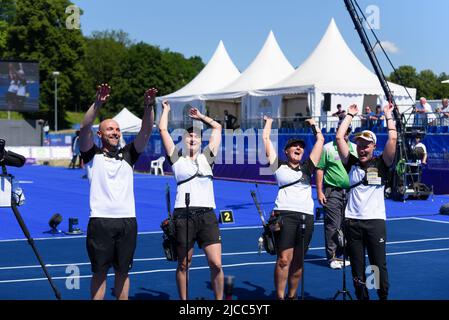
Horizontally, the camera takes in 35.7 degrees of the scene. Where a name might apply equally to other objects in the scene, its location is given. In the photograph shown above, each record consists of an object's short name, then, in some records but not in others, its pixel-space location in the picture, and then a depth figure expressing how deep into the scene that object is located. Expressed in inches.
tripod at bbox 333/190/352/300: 279.2
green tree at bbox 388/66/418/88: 4192.9
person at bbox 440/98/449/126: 903.7
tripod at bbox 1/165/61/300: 265.3
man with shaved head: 245.1
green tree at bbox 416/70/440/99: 4227.6
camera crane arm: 831.7
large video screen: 1815.9
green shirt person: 388.5
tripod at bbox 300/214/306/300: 279.9
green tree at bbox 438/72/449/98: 3935.0
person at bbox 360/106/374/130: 953.5
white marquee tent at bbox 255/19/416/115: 1274.6
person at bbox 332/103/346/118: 944.8
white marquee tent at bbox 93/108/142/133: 2098.1
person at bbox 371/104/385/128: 946.7
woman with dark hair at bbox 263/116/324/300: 284.7
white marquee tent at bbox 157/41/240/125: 1659.7
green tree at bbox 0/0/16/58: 3647.6
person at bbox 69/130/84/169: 1601.0
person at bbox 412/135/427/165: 840.3
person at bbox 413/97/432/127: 920.9
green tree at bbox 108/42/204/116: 3782.0
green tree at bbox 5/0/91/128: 3174.2
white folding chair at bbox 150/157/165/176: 1408.7
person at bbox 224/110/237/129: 1270.8
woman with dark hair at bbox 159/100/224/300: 276.8
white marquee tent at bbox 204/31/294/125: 1454.2
